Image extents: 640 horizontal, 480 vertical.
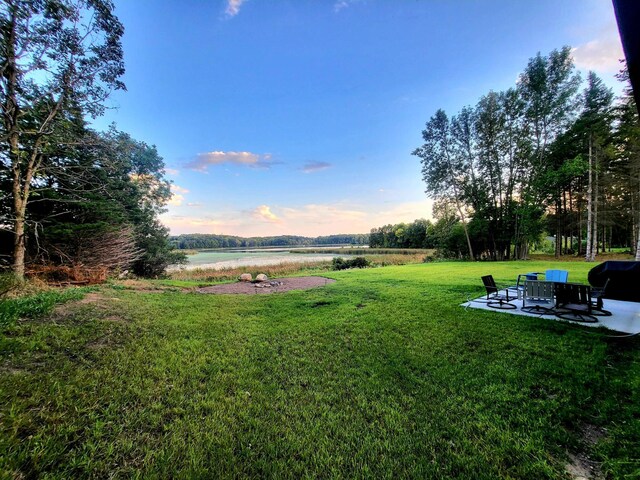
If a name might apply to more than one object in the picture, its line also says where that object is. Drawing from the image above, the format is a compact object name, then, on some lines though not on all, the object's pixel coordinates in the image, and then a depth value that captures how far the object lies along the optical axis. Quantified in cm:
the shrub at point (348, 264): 2252
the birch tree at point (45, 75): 648
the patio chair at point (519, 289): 683
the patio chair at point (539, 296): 551
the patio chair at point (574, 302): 493
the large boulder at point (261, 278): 1360
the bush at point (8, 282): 519
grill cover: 611
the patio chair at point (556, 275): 704
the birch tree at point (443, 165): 2295
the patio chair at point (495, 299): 607
